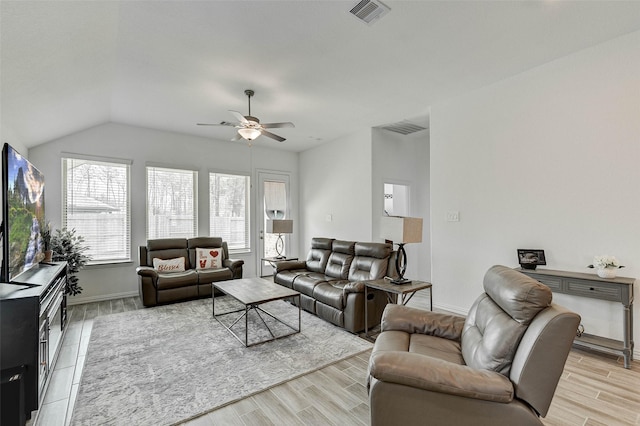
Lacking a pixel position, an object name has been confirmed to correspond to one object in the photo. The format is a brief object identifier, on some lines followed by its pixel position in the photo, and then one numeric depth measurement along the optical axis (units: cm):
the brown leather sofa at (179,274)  435
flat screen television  210
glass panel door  665
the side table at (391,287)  307
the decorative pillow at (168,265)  479
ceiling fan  356
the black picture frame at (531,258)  321
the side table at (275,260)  568
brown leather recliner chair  133
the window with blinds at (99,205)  470
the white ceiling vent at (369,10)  229
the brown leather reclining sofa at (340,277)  343
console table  259
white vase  271
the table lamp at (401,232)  325
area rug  211
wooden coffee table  320
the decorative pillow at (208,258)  515
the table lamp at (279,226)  587
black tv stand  185
